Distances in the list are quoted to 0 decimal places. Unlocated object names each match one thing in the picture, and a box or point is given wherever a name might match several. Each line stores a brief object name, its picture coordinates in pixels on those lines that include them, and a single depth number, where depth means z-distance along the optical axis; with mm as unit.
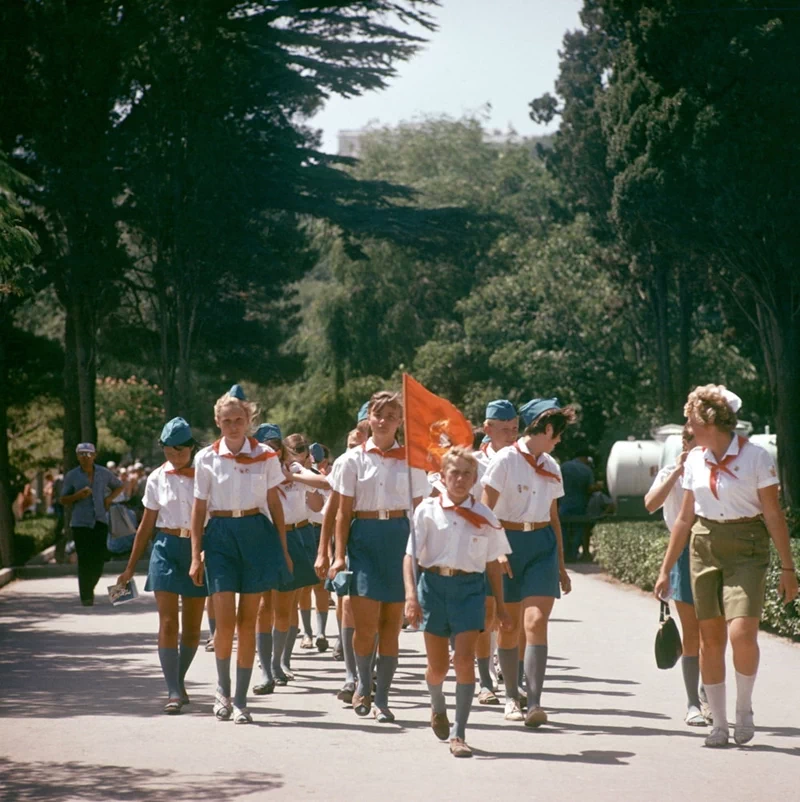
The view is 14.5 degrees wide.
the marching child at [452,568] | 15102
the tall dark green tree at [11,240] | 21002
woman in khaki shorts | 15116
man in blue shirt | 34052
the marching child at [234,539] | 17184
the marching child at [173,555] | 18174
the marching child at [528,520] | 16968
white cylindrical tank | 60868
